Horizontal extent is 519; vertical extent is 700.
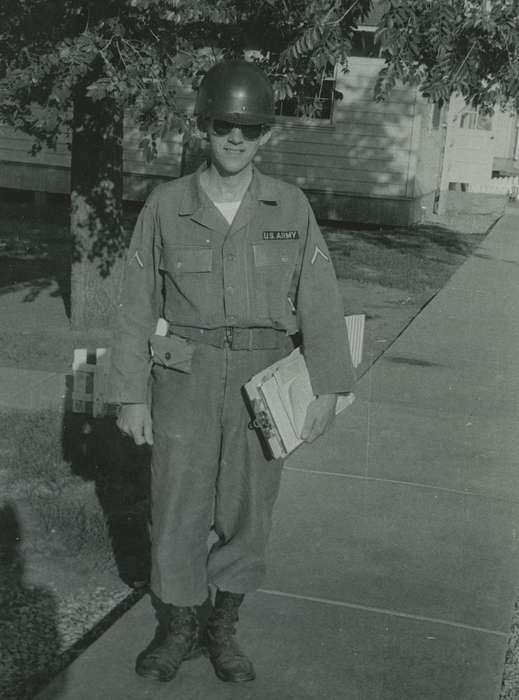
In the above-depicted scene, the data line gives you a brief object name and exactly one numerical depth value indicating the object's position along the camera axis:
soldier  3.37
